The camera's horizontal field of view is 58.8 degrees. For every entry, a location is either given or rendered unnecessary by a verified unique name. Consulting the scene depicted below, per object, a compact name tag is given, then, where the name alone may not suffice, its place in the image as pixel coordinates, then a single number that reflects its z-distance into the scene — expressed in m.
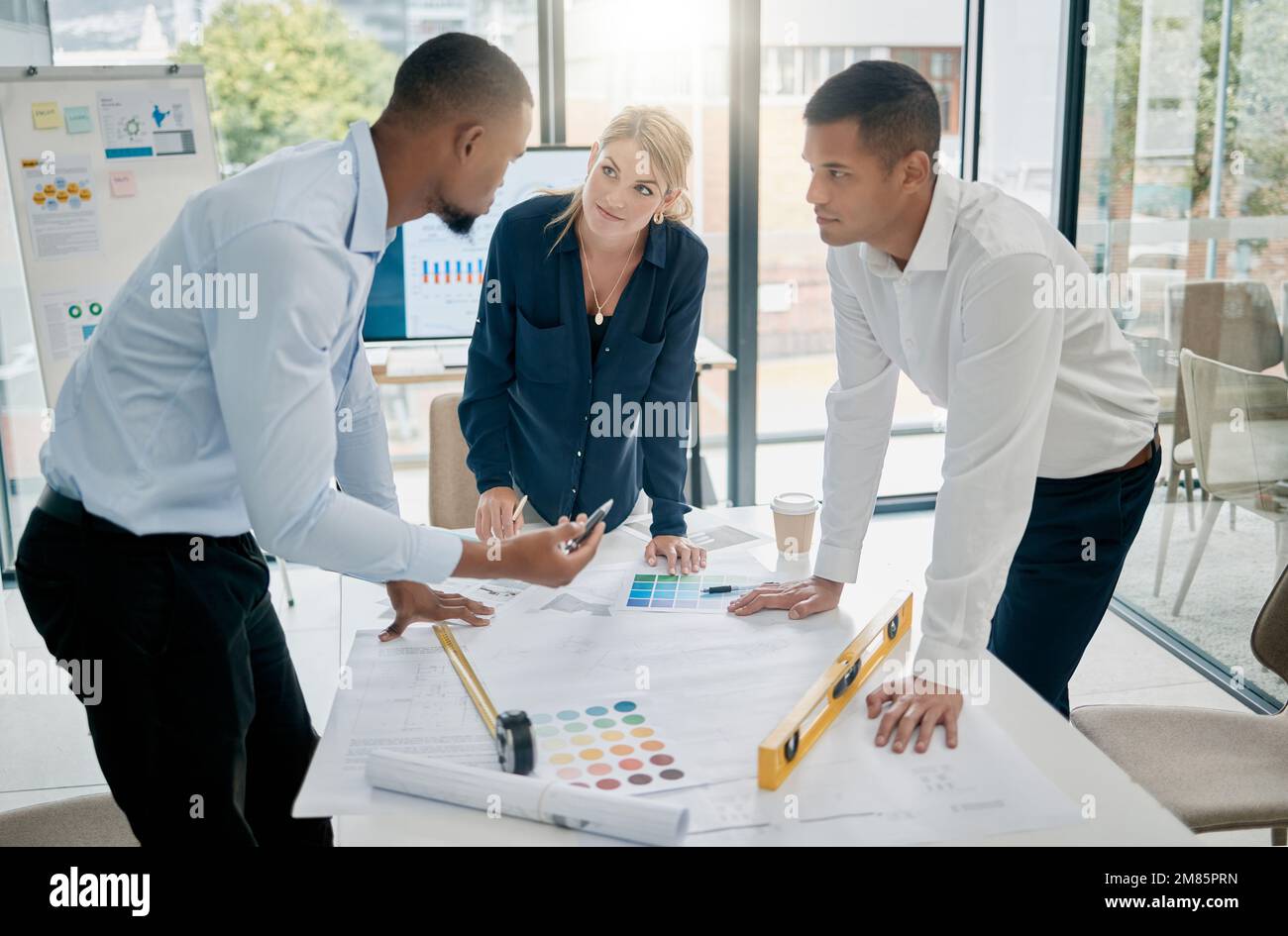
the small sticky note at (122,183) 3.55
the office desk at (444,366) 3.82
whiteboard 3.48
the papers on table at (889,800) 1.19
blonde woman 2.26
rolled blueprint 1.16
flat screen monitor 4.02
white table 1.19
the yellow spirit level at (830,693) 1.26
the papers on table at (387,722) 1.26
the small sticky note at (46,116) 3.47
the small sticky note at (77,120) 3.49
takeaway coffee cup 2.02
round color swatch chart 1.27
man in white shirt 1.53
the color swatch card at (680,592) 1.75
